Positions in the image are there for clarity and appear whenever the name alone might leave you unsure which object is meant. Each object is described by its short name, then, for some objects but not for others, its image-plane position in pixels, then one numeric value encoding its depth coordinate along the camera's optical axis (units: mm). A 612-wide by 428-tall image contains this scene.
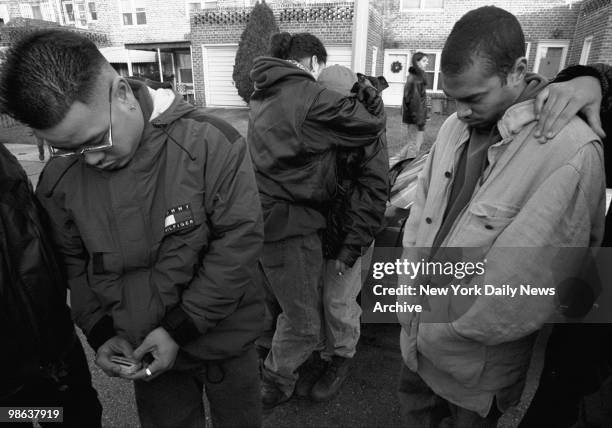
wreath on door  17588
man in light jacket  1313
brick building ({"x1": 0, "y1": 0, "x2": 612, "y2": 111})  15211
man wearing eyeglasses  1441
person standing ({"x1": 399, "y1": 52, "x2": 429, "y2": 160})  8250
